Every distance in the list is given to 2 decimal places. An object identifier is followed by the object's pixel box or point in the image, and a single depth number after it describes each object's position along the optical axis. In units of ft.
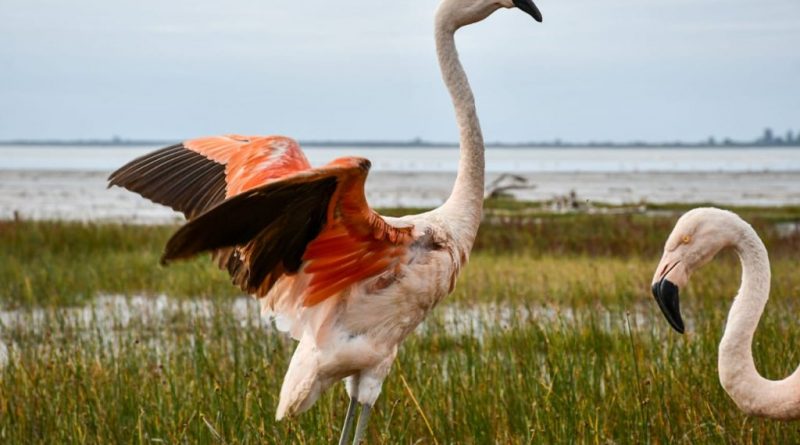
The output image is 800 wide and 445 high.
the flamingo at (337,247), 28.19
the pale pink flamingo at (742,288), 27.78
